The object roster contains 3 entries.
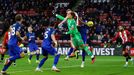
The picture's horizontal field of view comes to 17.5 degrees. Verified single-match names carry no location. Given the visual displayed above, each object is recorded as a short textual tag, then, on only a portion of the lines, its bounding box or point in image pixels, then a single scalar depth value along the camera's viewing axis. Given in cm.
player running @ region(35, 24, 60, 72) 2178
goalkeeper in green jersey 2406
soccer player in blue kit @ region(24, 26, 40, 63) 3106
